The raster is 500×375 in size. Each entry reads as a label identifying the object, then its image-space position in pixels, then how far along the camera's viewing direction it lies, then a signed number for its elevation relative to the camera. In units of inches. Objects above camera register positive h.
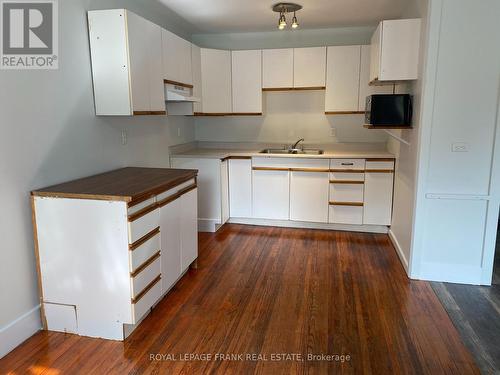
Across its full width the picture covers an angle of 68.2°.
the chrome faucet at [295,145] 186.8 -10.1
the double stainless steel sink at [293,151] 181.6 -12.9
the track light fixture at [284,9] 140.2 +44.6
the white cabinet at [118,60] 104.3 +18.5
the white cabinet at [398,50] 120.9 +25.0
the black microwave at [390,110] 127.3 +5.3
